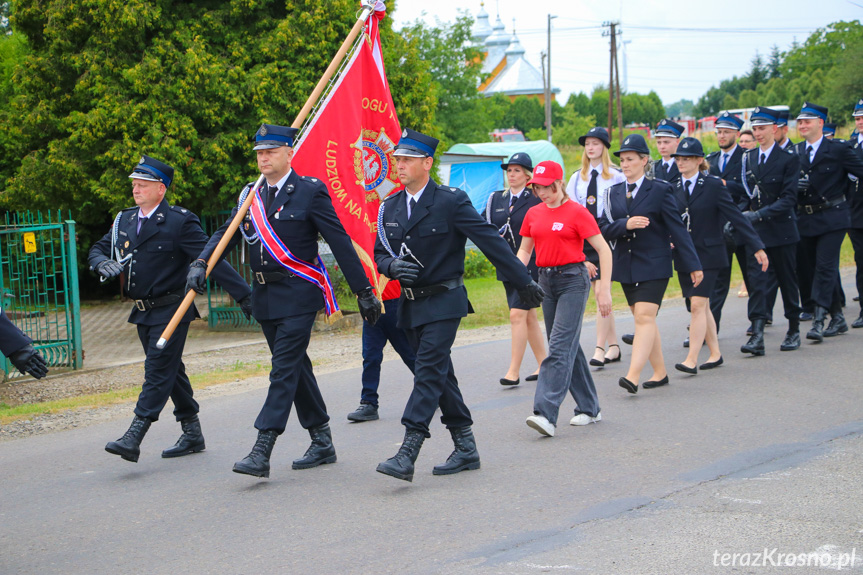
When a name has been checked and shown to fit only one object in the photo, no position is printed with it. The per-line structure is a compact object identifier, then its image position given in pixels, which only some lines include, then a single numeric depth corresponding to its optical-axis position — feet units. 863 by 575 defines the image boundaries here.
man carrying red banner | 18.94
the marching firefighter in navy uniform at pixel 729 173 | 34.19
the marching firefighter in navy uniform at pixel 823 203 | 34.14
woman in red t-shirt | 21.97
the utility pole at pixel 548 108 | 180.90
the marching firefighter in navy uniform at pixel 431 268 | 18.71
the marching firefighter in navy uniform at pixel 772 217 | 32.48
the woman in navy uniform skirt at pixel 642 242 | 25.98
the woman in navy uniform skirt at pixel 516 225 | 27.61
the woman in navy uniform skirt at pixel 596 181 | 29.27
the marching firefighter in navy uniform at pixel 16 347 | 16.44
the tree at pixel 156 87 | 45.68
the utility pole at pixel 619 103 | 172.76
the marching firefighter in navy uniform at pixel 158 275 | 20.85
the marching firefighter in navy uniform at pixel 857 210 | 35.96
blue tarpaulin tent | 83.35
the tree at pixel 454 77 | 131.23
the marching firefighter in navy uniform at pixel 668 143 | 30.73
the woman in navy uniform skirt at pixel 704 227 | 29.22
